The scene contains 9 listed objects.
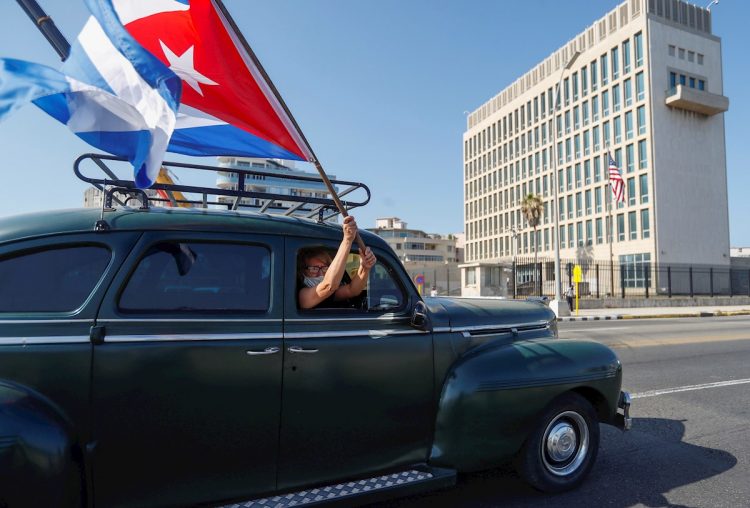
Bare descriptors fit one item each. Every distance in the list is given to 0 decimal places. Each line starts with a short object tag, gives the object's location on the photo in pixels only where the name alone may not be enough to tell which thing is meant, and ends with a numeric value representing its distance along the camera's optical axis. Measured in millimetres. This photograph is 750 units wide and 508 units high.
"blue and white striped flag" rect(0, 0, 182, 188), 2609
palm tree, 52156
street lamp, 21984
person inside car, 2855
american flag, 30203
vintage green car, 2240
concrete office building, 45469
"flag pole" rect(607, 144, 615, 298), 48703
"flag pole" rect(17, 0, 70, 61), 2795
